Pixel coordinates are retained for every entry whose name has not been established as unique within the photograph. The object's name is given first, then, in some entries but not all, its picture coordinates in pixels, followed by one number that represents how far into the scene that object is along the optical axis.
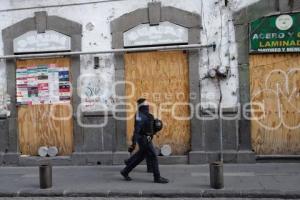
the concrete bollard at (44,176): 10.34
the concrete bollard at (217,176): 9.73
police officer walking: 10.56
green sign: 12.43
